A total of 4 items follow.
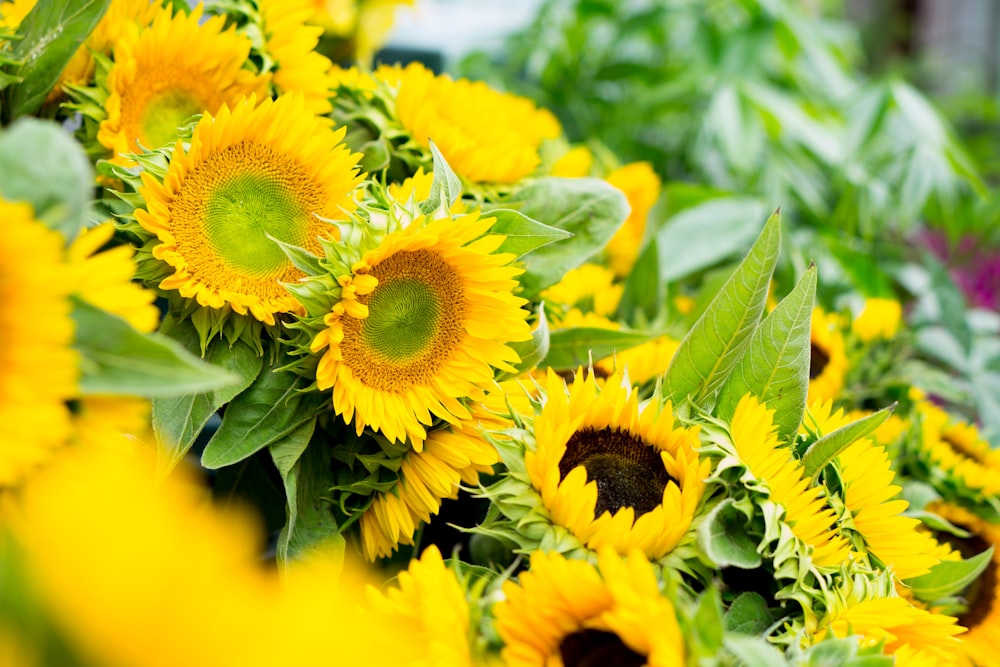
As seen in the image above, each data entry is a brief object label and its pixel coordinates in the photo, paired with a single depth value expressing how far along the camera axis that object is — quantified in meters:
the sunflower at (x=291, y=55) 0.42
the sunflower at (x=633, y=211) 0.64
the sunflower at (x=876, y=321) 0.60
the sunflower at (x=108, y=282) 0.23
